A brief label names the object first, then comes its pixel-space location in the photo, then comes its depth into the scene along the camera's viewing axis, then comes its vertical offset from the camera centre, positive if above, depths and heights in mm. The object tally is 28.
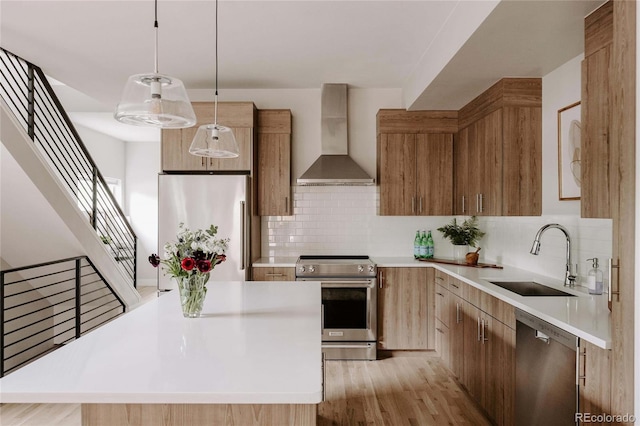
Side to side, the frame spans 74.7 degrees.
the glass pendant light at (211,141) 2446 +415
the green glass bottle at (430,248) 4641 -400
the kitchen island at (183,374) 1260 -545
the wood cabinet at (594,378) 1690 -698
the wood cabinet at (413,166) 4488 +494
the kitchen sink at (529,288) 2730 -521
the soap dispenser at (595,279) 2480 -394
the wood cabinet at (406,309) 4207 -977
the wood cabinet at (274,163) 4535 +527
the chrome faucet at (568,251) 2767 -256
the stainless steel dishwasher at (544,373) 1925 -817
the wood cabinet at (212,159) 4324 +718
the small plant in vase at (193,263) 2080 -260
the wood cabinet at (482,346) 2551 -964
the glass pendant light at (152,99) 1593 +434
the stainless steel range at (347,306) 4133 -934
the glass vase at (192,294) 2113 -420
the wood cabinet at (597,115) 1932 +467
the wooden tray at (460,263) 3838 -502
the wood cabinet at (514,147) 3234 +512
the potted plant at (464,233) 4383 -220
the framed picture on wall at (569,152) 2785 +417
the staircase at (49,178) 3038 +276
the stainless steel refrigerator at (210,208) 4129 +31
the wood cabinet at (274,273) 4254 -627
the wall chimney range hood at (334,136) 4520 +848
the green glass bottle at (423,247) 4633 -389
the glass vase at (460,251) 4676 -446
